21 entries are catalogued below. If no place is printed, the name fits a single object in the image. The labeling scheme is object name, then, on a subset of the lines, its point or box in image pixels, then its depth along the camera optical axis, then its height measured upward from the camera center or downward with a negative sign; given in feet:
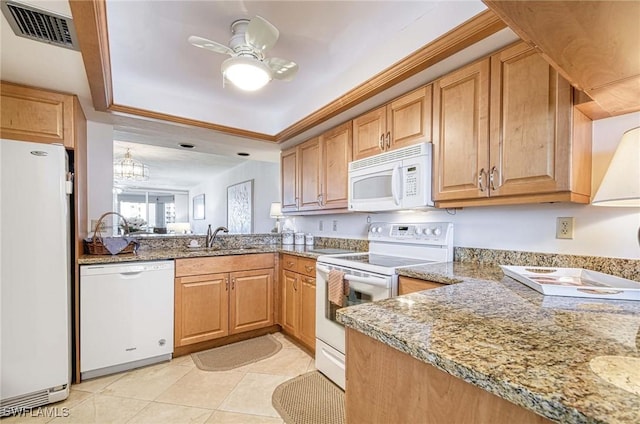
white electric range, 6.15 -1.30
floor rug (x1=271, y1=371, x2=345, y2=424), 5.88 -4.12
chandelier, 15.96 +2.14
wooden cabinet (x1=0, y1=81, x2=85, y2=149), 6.41 +2.12
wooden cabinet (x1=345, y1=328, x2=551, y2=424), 1.92 -1.39
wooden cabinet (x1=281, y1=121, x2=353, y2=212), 8.85 +1.30
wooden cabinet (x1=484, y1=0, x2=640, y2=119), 2.32 +1.56
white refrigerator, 5.81 -1.37
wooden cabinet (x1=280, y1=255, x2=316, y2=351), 8.43 -2.69
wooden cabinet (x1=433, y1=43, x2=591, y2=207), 4.54 +1.31
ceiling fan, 5.35 +3.05
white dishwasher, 7.14 -2.72
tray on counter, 3.43 -0.94
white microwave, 6.44 +0.74
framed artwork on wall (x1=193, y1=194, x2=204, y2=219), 29.17 +0.37
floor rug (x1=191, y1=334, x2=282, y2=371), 7.97 -4.18
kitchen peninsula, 1.61 -1.00
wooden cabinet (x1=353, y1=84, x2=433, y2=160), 6.54 +2.12
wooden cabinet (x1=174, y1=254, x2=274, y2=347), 8.43 -2.69
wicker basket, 7.88 -0.98
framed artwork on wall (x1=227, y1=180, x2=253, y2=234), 19.17 +0.20
